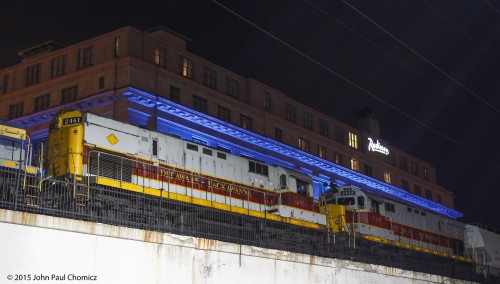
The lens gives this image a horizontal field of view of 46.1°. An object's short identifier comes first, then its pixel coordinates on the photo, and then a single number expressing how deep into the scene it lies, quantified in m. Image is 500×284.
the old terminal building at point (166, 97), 49.91
